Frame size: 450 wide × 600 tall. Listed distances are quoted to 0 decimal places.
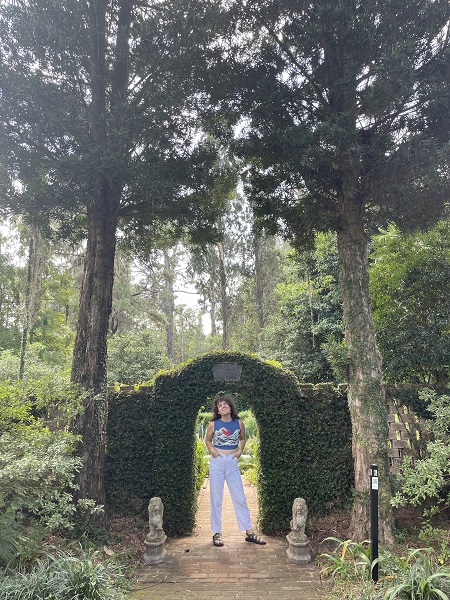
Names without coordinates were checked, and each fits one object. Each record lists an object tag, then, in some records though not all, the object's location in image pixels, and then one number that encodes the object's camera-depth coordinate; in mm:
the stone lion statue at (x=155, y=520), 4578
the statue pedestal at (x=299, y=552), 4430
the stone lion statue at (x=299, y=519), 4555
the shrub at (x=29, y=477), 3223
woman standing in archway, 4883
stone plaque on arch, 5562
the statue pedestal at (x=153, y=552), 4461
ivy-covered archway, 5367
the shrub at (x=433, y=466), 4355
